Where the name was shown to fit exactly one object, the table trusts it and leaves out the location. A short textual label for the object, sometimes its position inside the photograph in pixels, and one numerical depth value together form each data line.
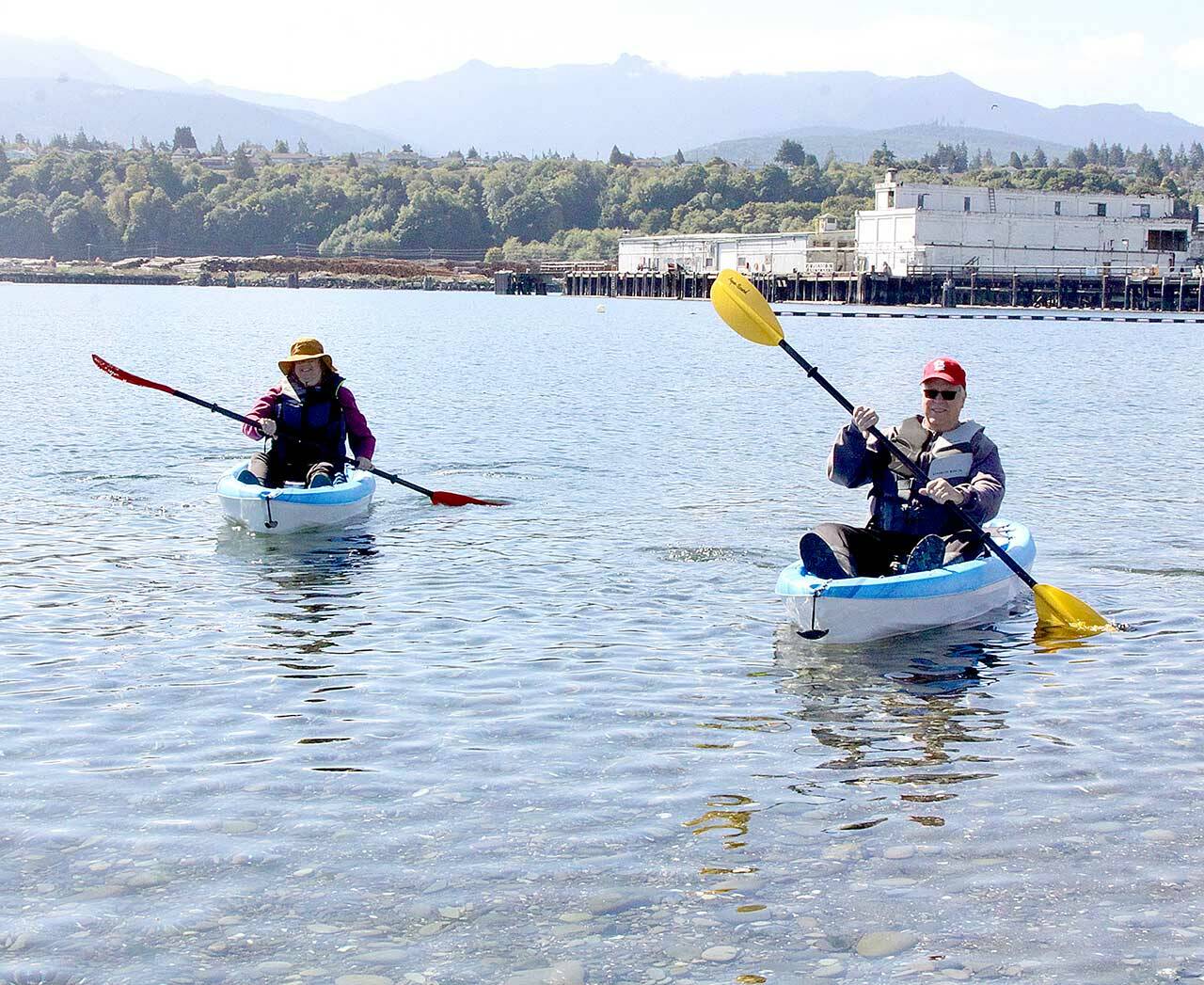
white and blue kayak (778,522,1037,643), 11.70
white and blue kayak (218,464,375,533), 16.61
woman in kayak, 16.75
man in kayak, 11.91
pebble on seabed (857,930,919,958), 6.63
